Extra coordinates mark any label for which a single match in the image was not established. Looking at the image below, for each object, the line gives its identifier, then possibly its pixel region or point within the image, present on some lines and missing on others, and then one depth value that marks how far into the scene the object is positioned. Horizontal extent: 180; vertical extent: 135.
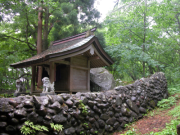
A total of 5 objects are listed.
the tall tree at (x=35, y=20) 9.55
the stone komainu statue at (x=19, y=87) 6.98
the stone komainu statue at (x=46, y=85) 5.82
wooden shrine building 6.50
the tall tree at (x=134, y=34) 10.01
